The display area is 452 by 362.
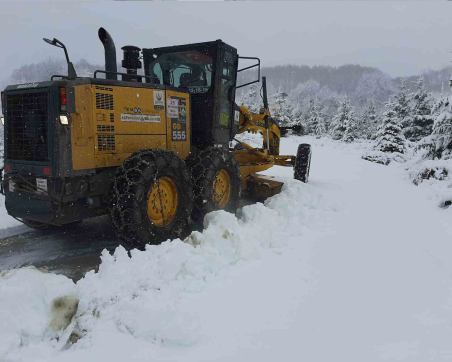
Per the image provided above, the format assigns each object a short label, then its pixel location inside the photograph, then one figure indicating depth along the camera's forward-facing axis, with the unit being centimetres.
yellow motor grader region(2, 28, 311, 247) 527
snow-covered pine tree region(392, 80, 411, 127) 3400
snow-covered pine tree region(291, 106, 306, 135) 6014
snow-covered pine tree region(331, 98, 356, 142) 4738
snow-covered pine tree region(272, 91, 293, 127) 5063
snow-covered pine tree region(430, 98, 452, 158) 1097
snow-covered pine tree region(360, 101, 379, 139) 5909
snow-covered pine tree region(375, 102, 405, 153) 2689
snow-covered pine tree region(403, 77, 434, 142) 3247
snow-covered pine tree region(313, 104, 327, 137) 6191
